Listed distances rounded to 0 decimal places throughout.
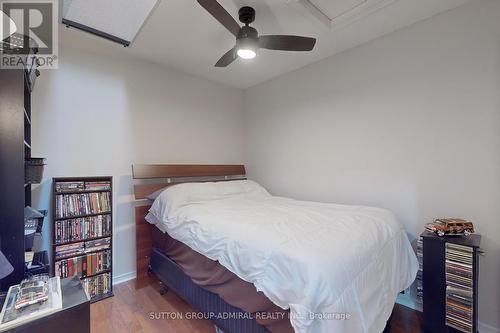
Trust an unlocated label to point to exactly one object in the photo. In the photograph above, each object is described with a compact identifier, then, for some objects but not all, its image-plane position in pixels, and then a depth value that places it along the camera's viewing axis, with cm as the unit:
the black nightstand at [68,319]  112
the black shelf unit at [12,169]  142
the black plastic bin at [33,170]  160
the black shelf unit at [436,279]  166
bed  115
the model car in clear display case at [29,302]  111
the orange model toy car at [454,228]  173
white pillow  235
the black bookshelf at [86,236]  207
